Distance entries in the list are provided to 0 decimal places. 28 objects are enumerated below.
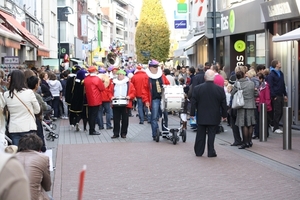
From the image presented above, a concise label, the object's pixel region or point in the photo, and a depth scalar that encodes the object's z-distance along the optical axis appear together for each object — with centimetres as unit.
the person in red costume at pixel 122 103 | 1546
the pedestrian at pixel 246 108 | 1323
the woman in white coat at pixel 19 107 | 902
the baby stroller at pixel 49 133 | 1502
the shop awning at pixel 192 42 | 3196
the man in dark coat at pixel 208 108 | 1214
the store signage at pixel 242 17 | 2202
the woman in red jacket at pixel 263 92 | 1556
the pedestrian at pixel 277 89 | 1631
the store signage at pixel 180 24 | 3444
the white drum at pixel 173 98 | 1427
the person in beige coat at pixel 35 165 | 523
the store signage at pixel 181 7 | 3438
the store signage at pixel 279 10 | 1774
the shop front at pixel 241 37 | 2247
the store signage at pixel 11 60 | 1691
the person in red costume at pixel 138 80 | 1933
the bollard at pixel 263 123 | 1431
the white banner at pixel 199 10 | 2566
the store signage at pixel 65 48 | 5641
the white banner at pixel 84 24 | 6950
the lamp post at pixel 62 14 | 5045
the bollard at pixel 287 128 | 1258
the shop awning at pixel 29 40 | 2255
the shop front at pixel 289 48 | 1806
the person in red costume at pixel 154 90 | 1463
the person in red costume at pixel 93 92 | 1677
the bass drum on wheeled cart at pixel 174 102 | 1425
